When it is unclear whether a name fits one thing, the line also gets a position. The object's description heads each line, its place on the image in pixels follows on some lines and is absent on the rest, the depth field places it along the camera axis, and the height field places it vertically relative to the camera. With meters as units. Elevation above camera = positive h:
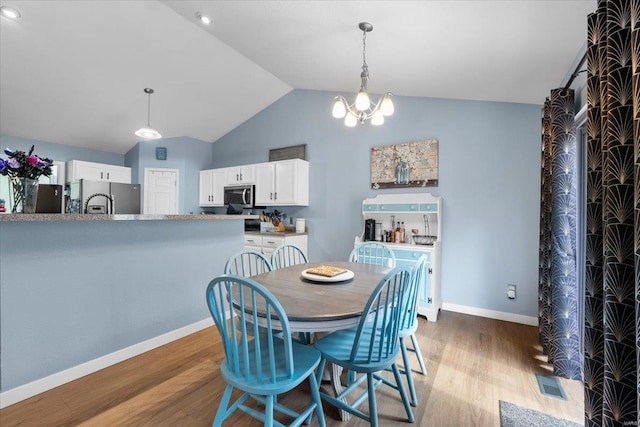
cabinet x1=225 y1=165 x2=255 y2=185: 4.97 +0.65
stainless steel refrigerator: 2.79 +0.13
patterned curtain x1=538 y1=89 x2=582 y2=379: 2.18 -0.25
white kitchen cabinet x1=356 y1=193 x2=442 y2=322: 3.24 -0.16
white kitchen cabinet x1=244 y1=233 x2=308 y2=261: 4.33 -0.45
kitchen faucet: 2.58 +0.07
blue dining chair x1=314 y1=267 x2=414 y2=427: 1.45 -0.75
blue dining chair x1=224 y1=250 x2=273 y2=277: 2.03 -0.42
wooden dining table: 1.36 -0.47
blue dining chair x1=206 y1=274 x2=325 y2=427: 1.26 -0.74
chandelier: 2.15 +0.81
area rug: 1.68 -1.21
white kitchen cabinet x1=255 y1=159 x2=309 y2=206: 4.48 +0.46
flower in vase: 1.90 +0.30
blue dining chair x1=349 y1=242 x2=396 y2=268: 2.99 -0.48
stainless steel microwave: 4.95 +0.28
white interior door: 5.42 +0.39
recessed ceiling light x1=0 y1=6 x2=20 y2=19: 2.72 +1.87
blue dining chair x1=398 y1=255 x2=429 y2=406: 1.82 -0.69
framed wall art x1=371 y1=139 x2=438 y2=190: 3.65 +0.62
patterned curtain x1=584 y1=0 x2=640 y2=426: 1.04 +0.01
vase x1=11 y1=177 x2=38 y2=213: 1.96 +0.13
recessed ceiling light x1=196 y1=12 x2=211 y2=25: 2.97 +1.99
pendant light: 3.63 +0.98
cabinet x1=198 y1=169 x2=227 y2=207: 5.43 +0.46
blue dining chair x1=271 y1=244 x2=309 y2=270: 2.52 -0.42
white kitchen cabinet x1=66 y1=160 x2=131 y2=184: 4.86 +0.69
